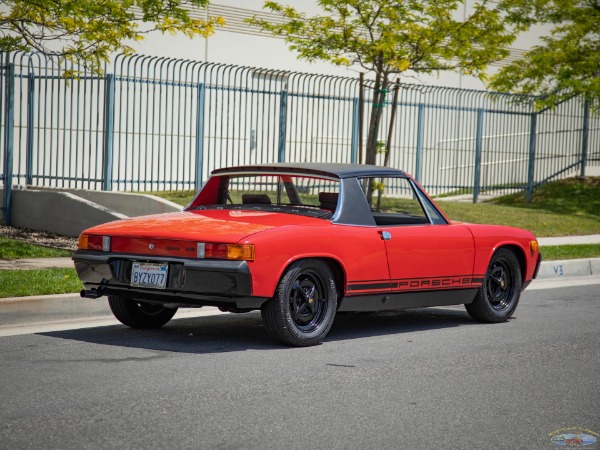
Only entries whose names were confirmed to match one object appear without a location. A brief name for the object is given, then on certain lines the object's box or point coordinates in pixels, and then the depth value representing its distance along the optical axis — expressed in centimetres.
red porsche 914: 740
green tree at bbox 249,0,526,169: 1698
